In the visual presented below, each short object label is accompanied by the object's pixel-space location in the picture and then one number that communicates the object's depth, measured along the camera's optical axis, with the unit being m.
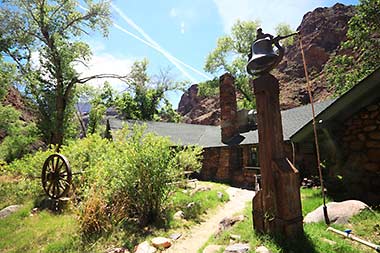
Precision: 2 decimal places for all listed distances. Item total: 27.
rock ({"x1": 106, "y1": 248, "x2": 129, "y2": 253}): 4.53
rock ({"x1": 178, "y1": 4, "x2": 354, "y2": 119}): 33.50
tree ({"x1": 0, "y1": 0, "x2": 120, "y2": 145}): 16.20
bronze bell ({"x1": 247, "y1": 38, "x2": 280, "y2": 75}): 3.72
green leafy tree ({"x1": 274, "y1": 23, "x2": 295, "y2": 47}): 29.94
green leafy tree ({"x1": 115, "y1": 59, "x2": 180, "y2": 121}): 28.45
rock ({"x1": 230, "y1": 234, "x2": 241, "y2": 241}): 3.84
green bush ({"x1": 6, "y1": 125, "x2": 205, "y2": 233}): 5.44
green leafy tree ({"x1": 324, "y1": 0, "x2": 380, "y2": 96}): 12.52
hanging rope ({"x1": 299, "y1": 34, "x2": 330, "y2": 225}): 4.10
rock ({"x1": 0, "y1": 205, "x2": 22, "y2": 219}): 7.36
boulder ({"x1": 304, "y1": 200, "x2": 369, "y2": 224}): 4.21
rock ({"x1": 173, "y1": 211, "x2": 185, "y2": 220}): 6.24
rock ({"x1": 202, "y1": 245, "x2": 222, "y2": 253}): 3.74
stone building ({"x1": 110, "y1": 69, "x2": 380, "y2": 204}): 5.39
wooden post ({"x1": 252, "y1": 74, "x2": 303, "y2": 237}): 3.41
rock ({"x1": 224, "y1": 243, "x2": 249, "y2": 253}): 3.31
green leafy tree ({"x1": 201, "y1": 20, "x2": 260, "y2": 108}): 26.55
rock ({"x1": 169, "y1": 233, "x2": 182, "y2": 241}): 5.08
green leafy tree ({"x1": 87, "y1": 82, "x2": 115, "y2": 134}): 26.83
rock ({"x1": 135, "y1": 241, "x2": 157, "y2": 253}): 4.47
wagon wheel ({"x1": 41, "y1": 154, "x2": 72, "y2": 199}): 7.01
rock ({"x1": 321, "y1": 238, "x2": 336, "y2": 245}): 3.38
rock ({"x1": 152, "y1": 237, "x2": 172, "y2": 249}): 4.64
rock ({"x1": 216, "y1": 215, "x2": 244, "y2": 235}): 4.85
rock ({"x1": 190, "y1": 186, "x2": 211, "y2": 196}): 8.86
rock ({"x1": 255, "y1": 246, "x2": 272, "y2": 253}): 3.13
